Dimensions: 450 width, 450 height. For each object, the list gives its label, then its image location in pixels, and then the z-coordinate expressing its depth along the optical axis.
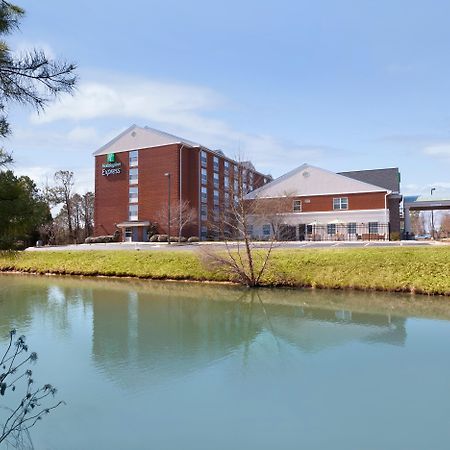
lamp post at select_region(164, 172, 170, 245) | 42.97
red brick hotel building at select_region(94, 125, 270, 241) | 46.03
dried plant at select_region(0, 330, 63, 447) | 3.97
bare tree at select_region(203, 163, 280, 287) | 19.38
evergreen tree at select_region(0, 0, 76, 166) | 3.65
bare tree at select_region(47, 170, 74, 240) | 52.81
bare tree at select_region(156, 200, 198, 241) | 42.25
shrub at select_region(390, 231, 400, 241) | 35.27
